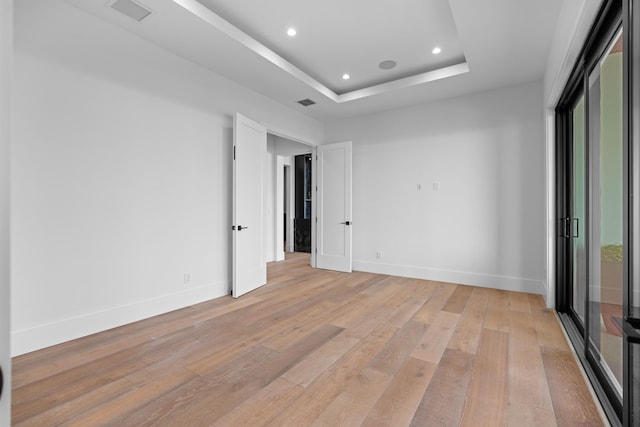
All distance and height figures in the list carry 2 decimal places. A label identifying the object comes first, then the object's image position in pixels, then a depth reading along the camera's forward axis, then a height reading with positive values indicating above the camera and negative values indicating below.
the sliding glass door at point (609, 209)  1.30 +0.04
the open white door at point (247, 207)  3.86 +0.12
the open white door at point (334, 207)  5.48 +0.16
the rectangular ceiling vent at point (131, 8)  2.53 +1.74
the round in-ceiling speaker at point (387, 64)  3.97 +1.98
